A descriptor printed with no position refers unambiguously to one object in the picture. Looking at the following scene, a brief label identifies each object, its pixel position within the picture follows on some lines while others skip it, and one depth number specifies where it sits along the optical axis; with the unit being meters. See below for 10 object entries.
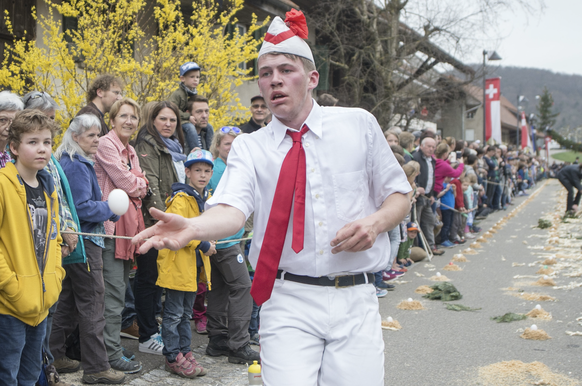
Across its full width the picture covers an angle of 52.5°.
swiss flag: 27.14
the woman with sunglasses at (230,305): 5.42
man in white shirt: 2.51
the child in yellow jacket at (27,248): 3.64
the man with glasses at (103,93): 5.76
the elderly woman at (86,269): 4.61
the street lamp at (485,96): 23.61
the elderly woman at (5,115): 4.59
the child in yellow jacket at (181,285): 4.97
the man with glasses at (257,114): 7.47
